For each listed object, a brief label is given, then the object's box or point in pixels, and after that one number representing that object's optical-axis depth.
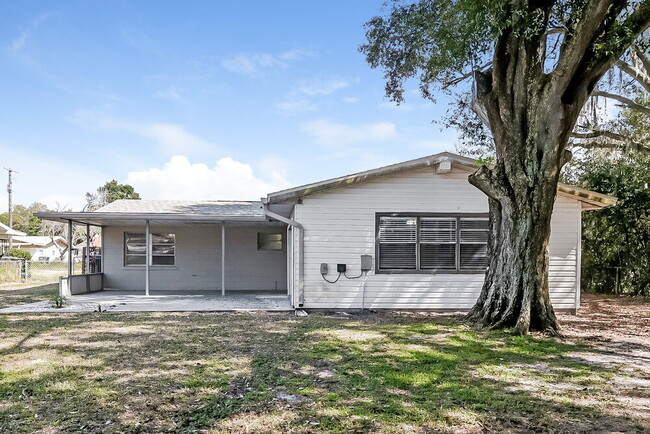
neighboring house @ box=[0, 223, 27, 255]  20.63
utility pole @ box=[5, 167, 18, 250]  35.85
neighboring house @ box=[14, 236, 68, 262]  40.51
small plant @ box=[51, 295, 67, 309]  9.81
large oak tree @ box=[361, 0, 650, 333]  6.57
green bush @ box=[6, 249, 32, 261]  26.32
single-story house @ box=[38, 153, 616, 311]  9.53
